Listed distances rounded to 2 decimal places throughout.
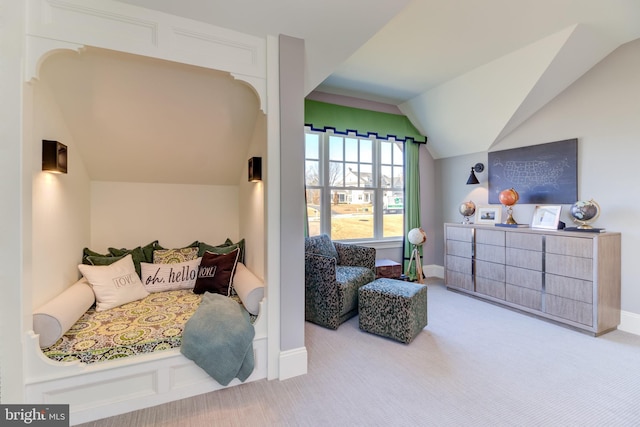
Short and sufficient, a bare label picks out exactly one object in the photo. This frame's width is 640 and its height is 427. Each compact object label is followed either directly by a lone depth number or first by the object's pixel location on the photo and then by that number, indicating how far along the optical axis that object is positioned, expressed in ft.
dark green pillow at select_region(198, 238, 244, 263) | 9.38
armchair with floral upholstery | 9.23
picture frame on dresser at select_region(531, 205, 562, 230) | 10.34
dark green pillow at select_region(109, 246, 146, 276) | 8.63
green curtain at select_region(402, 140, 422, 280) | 14.73
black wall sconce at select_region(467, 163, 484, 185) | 13.46
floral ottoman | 8.31
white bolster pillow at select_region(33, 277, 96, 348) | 5.29
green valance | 12.22
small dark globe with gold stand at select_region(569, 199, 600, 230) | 9.26
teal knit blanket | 5.89
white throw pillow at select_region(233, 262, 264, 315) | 6.93
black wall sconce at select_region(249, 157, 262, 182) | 7.90
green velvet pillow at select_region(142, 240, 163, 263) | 8.98
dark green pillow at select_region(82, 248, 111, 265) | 8.02
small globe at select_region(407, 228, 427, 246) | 13.96
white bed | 5.03
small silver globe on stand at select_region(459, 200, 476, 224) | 13.32
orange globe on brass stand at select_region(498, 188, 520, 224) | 11.56
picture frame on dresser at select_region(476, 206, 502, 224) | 12.55
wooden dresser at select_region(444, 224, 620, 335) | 8.75
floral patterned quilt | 5.41
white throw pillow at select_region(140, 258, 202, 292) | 8.33
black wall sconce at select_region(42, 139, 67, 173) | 5.95
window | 13.01
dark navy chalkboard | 10.42
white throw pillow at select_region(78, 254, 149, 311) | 7.14
